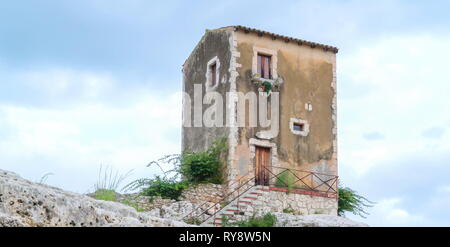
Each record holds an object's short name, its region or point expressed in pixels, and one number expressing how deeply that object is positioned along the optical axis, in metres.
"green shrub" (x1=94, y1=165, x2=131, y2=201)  16.12
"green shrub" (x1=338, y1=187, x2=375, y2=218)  23.03
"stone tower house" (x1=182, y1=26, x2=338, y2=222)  21.08
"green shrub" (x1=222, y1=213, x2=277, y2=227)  17.95
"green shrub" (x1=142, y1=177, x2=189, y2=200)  20.28
